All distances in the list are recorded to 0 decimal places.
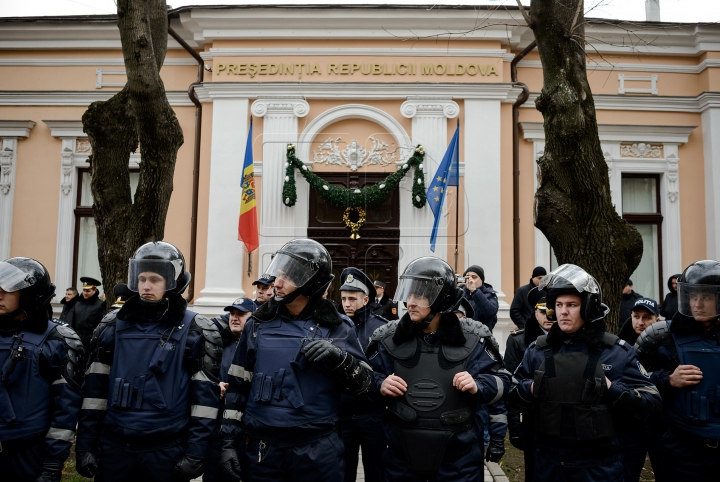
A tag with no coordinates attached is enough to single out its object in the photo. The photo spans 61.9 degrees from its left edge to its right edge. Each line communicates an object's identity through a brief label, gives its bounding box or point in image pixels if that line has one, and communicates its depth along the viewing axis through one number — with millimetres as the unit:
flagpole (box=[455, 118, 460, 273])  10844
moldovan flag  10938
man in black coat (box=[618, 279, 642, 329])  9073
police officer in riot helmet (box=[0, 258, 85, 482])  3587
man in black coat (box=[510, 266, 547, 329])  8055
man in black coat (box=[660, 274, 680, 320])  8844
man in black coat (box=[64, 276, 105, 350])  9344
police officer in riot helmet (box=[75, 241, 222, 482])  3561
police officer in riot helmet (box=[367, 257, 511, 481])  3592
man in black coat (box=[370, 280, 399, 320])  6118
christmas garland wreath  11258
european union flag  10961
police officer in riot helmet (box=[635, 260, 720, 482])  3938
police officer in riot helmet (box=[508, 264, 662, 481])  3621
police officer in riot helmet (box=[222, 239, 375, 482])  3461
